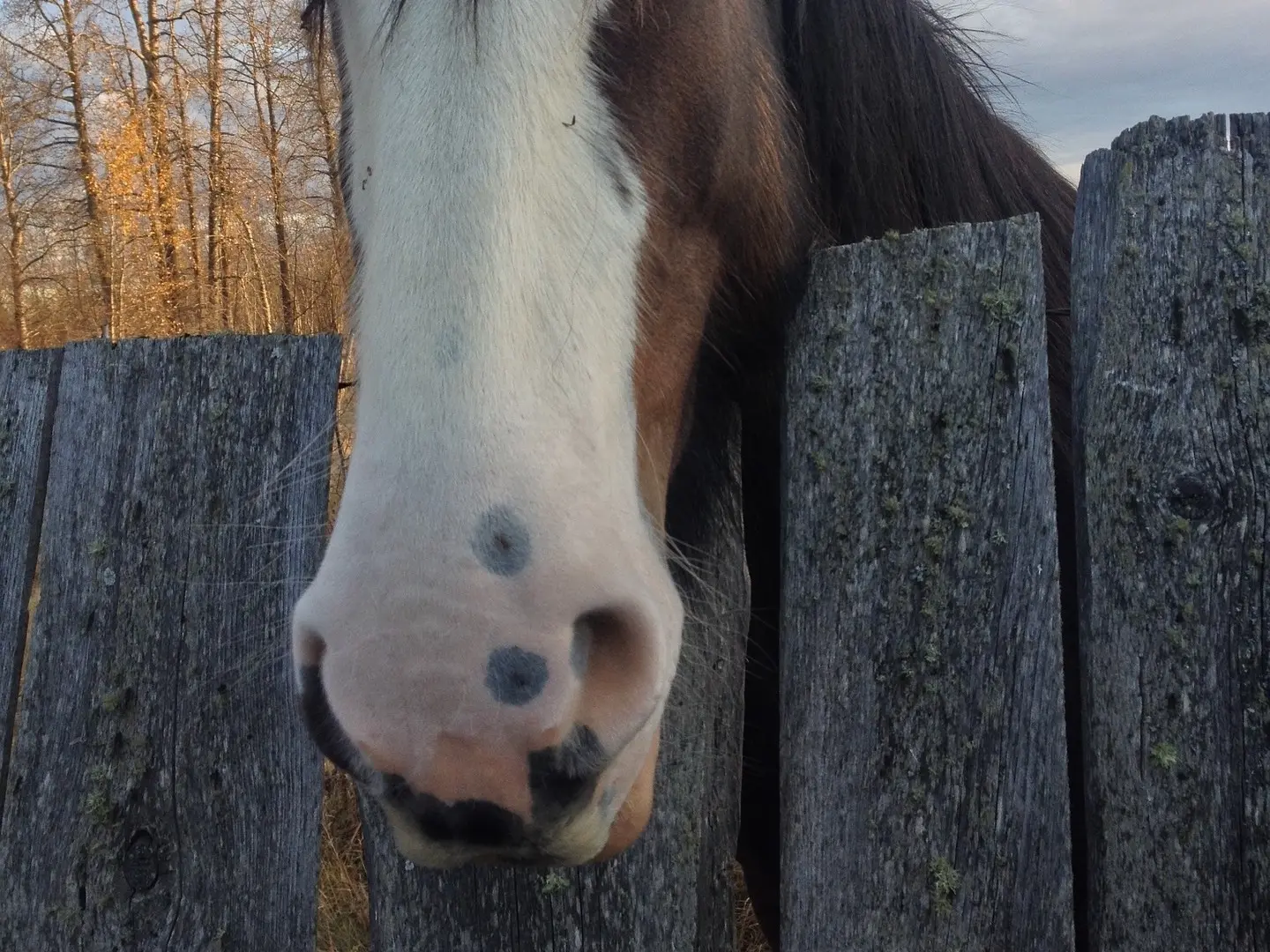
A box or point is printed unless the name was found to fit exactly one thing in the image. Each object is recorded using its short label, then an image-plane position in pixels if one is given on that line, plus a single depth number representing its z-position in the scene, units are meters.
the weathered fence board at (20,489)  1.56
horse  0.85
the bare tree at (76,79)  15.42
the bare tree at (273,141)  12.23
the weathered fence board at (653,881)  1.27
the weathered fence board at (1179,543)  1.06
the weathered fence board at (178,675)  1.40
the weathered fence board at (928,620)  1.13
